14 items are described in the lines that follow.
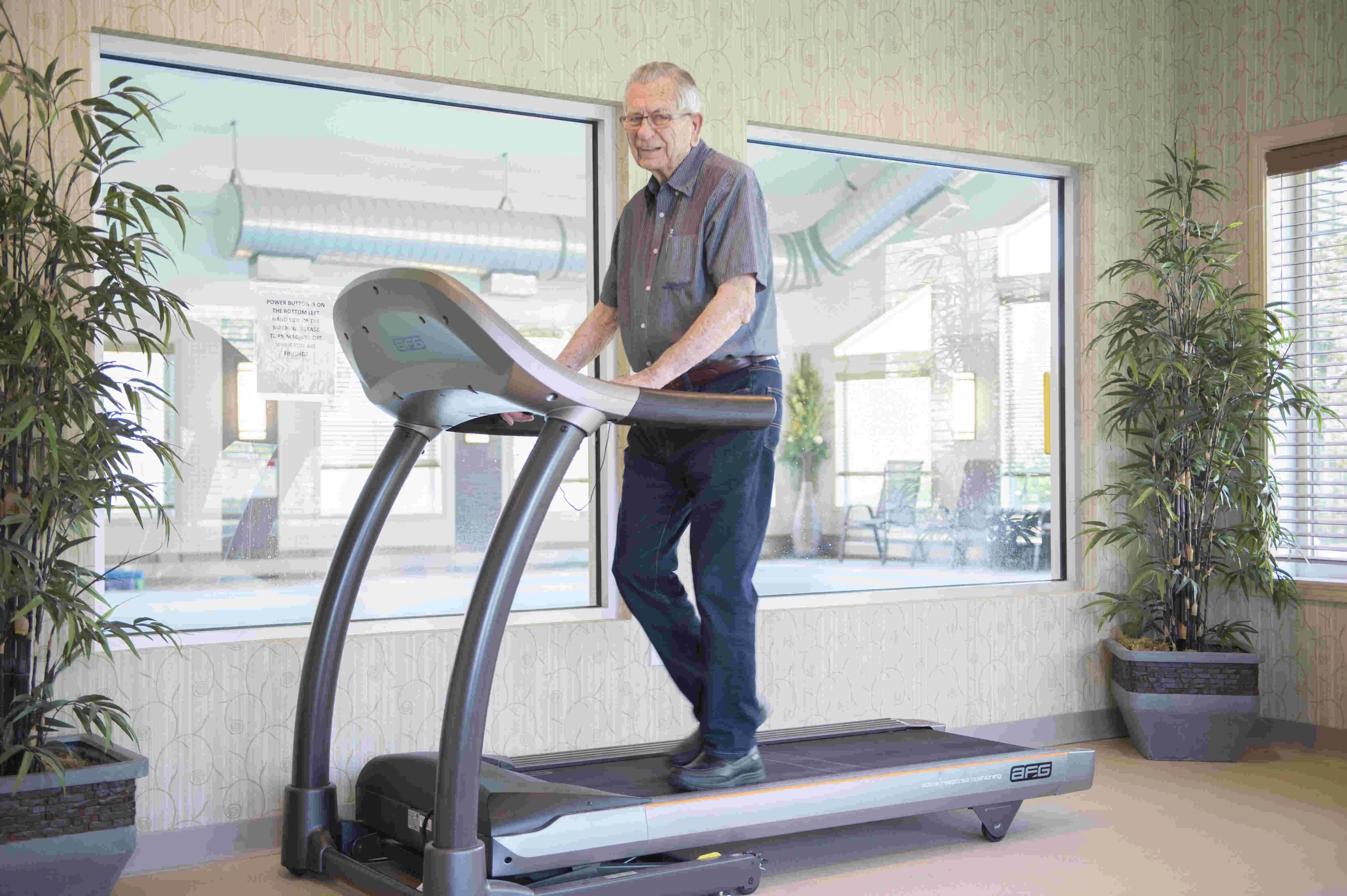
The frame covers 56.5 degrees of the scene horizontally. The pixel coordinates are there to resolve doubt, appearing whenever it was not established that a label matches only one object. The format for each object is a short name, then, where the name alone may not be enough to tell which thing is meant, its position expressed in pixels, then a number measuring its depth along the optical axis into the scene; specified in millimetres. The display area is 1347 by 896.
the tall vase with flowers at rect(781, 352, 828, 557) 4125
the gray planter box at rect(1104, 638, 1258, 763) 4012
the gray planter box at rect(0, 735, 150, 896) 2389
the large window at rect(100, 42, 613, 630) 3172
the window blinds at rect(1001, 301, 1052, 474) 4469
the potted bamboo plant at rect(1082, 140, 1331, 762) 4039
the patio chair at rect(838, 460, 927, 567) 4234
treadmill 2127
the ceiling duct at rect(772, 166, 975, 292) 4176
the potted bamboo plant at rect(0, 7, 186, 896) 2408
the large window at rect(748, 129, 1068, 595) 4148
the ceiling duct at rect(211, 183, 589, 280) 3279
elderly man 2621
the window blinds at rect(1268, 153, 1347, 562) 4266
